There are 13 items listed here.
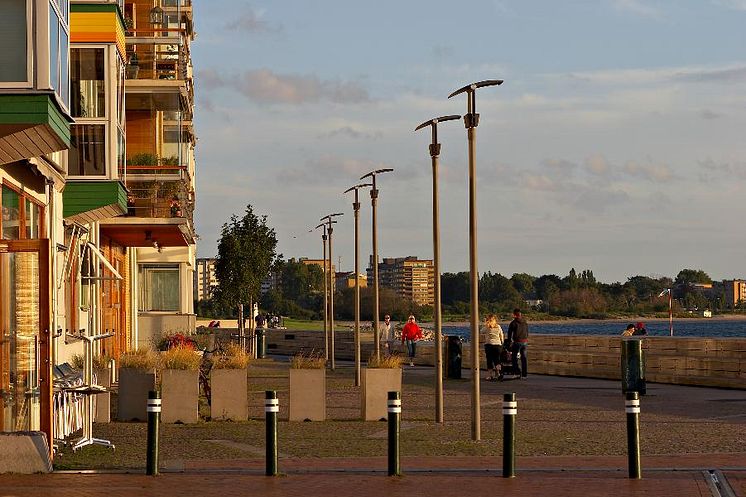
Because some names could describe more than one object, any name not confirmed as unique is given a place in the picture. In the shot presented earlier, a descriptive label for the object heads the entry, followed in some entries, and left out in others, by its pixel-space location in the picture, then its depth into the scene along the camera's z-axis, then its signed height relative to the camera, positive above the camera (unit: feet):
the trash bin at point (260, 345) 205.05 -4.92
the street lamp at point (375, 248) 113.19 +4.83
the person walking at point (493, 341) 129.29 -2.97
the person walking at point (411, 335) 174.50 -3.22
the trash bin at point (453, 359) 137.08 -4.76
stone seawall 118.73 -4.76
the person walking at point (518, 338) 130.00 -2.83
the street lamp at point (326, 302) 179.63 +0.83
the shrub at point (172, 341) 118.09 -2.50
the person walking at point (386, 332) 181.07 -3.08
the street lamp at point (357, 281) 123.61 +2.48
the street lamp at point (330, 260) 167.46 +5.71
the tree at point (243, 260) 230.89 +7.72
